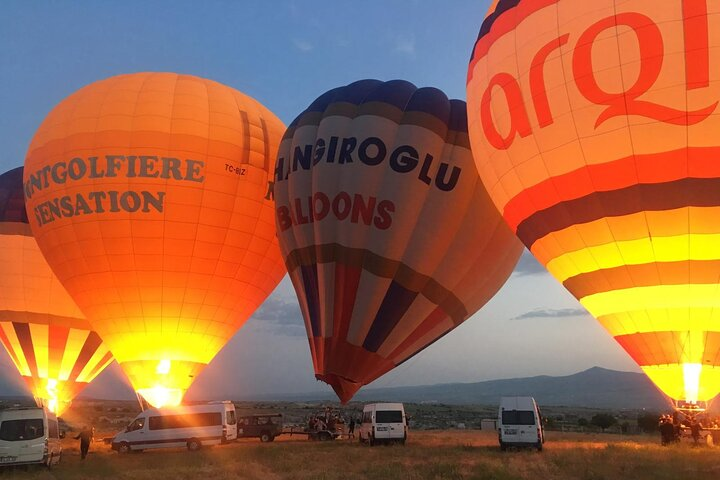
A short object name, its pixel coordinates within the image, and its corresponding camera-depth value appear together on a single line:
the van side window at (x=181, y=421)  18.27
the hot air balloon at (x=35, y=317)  23.33
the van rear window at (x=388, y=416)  18.11
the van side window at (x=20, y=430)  14.33
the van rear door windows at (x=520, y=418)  16.39
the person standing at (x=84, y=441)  16.75
